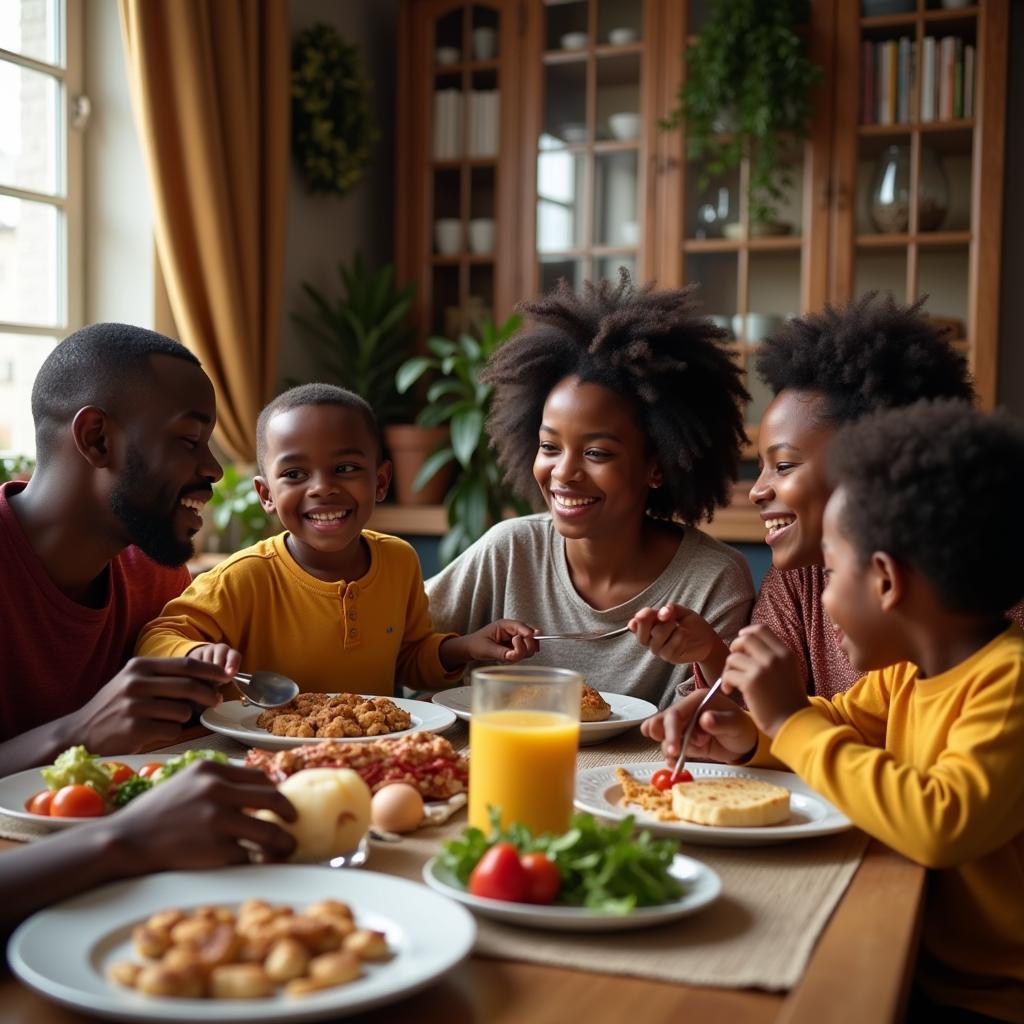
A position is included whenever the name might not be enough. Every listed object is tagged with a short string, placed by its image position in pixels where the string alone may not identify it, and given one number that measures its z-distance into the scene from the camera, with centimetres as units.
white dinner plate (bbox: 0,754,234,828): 114
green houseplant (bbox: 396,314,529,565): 419
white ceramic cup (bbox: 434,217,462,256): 475
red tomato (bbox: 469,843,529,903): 94
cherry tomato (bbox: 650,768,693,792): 132
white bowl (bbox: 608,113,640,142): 447
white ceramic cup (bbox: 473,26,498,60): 466
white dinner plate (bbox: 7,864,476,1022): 74
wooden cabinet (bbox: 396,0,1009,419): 407
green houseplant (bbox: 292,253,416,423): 449
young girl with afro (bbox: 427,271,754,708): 210
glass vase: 412
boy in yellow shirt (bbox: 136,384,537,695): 191
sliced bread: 116
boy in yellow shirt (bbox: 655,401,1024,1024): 112
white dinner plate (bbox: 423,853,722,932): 91
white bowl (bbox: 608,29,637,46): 443
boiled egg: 117
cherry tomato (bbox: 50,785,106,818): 115
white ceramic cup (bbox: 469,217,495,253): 473
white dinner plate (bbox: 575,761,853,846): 115
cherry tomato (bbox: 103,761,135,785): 124
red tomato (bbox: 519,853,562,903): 94
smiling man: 162
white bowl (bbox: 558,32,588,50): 450
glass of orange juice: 111
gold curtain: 354
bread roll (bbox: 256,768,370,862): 104
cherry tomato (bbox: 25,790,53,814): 117
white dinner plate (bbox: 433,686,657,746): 158
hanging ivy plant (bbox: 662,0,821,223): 400
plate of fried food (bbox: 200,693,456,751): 147
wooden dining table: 80
